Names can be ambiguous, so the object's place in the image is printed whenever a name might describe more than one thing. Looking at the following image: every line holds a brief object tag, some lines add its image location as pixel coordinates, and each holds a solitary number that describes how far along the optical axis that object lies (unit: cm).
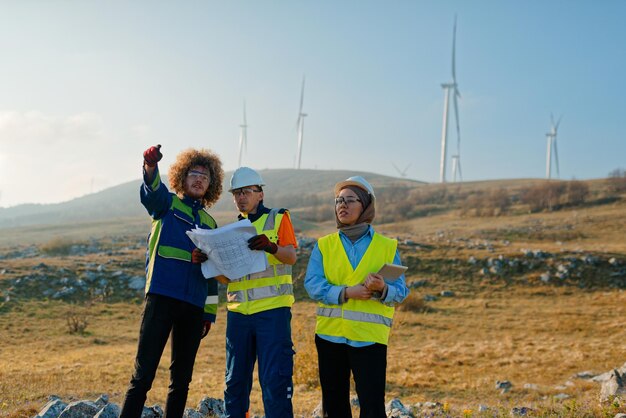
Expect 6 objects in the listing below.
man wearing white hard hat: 391
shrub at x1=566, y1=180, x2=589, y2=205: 4931
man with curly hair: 381
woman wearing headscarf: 369
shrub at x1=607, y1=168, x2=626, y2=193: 5320
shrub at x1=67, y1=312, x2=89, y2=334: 1512
